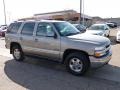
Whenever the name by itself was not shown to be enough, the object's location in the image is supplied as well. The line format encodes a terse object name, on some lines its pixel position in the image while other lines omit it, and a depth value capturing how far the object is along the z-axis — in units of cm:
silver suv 343
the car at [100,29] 829
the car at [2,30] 1402
